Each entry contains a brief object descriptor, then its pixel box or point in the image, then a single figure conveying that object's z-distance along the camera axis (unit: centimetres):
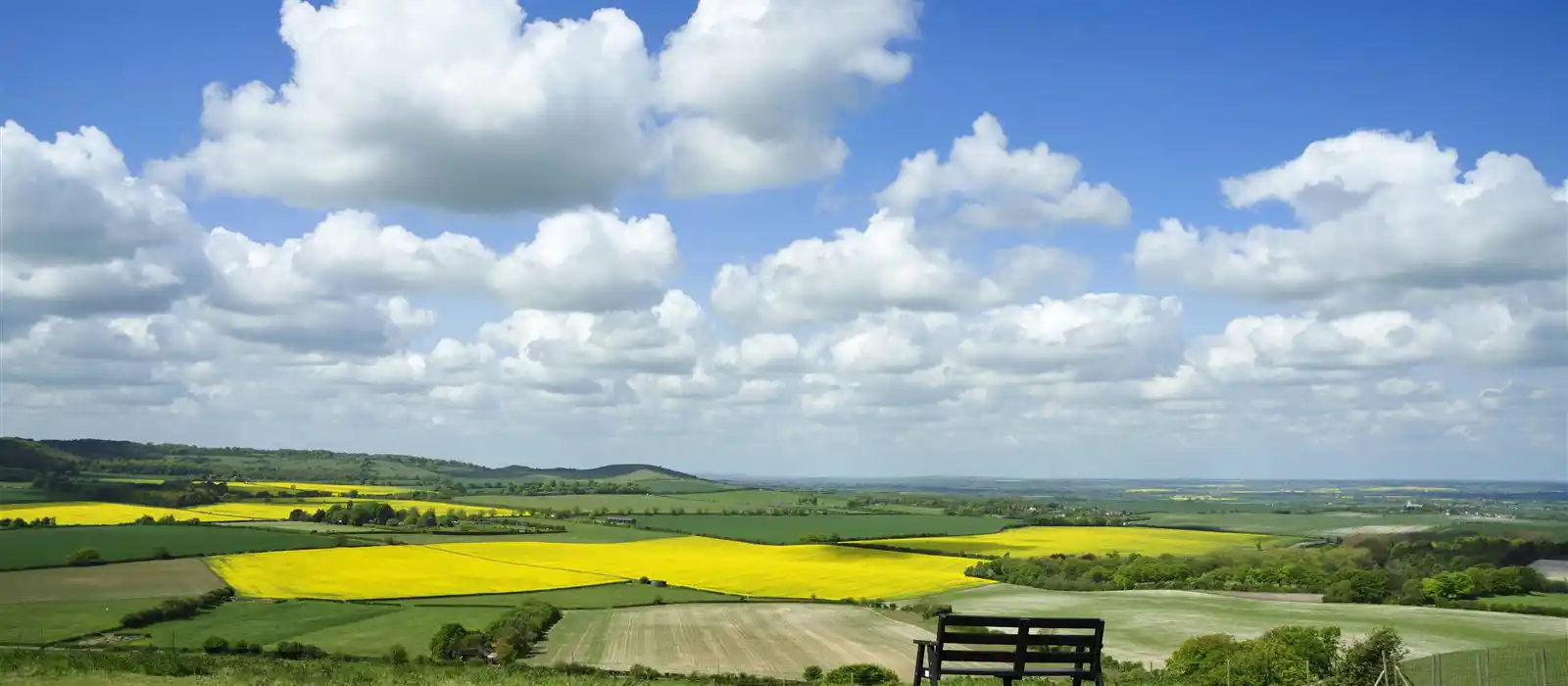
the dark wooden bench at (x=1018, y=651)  955
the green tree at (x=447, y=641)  4784
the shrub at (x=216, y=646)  4681
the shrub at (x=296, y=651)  4628
